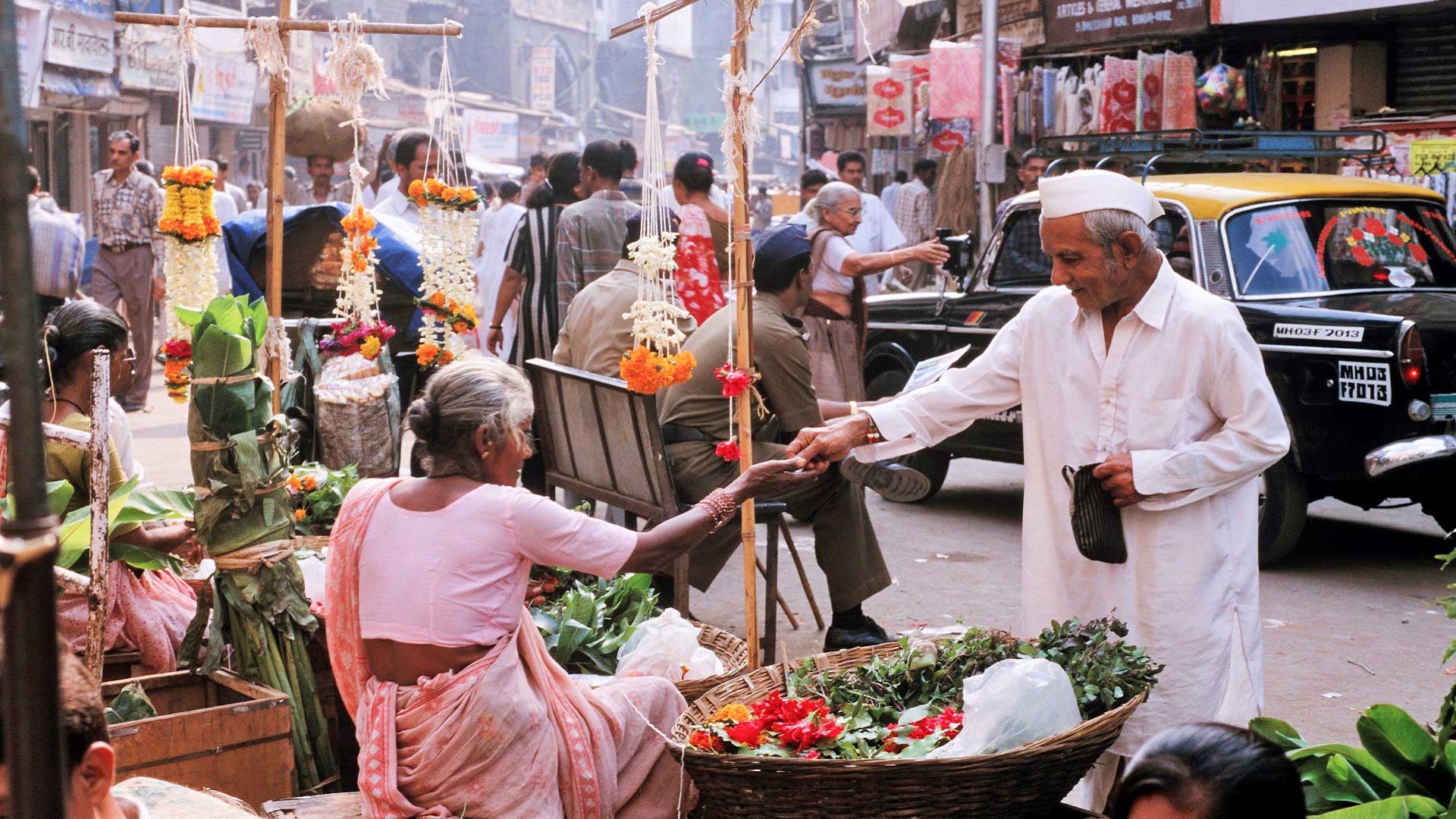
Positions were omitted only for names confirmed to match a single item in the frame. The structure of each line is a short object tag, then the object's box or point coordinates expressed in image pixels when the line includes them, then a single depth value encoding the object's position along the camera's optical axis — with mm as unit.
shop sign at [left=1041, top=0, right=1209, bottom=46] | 12121
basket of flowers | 2736
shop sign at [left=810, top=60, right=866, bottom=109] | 23312
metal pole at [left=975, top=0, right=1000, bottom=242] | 13375
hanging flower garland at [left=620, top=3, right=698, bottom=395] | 4008
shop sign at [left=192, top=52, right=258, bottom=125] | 23281
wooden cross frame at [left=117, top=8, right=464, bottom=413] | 4723
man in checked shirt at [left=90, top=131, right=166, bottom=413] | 11820
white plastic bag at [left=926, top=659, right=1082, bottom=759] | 2836
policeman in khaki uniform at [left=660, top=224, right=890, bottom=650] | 5594
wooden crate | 3408
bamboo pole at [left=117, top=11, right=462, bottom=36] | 4625
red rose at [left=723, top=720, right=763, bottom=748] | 2924
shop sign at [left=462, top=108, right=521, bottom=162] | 45594
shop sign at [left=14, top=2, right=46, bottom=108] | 15969
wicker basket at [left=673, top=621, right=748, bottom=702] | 3803
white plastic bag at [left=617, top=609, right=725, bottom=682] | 3963
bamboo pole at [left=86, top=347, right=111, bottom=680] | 3311
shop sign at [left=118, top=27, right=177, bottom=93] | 19859
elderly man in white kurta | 3238
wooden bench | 5367
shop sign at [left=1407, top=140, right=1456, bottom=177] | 9695
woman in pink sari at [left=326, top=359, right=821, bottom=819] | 3146
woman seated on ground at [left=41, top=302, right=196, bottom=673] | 3949
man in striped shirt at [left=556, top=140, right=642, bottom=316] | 7680
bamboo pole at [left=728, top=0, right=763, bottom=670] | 3674
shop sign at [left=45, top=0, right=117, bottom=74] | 17406
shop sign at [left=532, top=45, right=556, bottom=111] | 59188
